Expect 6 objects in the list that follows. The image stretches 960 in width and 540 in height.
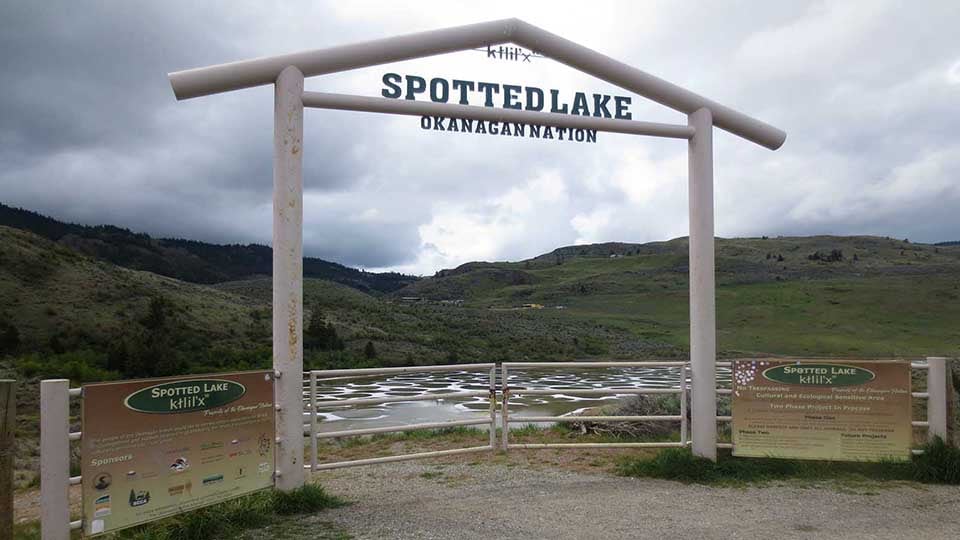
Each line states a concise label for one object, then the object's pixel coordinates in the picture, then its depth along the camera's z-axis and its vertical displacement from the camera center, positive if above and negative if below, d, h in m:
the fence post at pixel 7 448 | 4.45 -1.06
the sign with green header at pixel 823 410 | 7.30 -1.43
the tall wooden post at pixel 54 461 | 4.59 -1.17
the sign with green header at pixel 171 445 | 4.77 -1.22
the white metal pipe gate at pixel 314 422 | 4.61 -1.24
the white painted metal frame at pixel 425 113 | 6.24 +1.67
